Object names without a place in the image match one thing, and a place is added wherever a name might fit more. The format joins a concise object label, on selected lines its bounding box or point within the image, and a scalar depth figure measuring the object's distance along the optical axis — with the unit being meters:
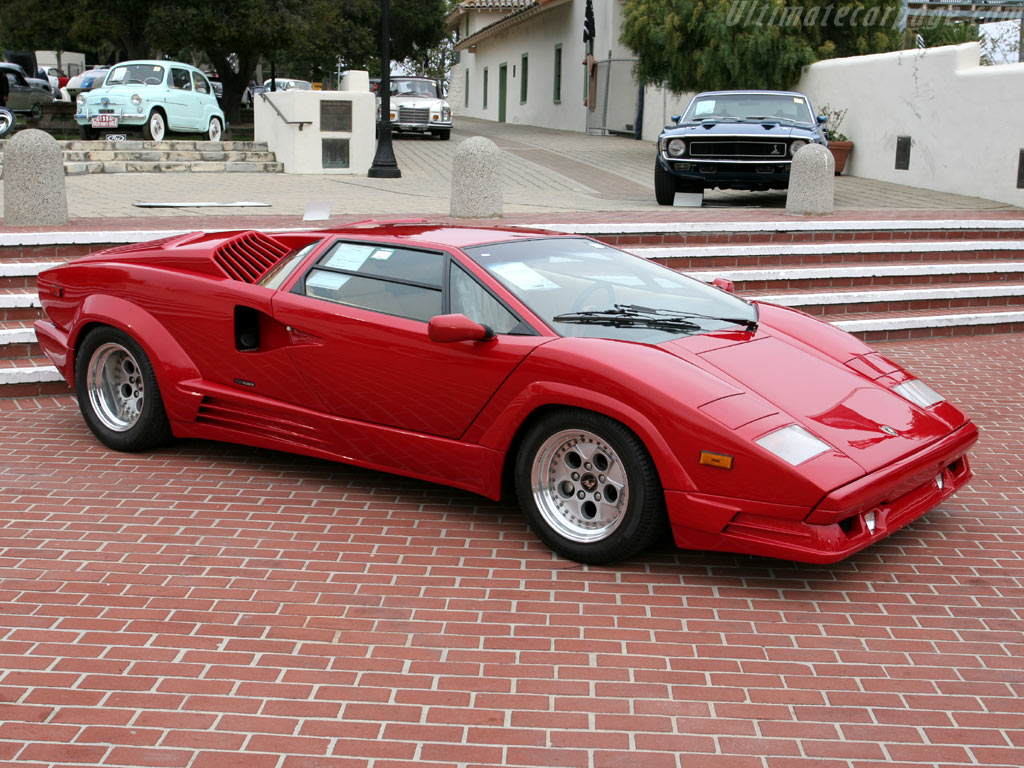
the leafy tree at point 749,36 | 20.06
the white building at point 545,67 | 30.64
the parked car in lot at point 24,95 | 27.98
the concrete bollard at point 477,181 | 11.20
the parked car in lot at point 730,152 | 14.07
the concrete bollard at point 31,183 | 9.77
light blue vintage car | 21.67
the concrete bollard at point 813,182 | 12.41
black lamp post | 18.16
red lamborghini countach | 4.30
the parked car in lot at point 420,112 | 29.09
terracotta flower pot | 19.00
